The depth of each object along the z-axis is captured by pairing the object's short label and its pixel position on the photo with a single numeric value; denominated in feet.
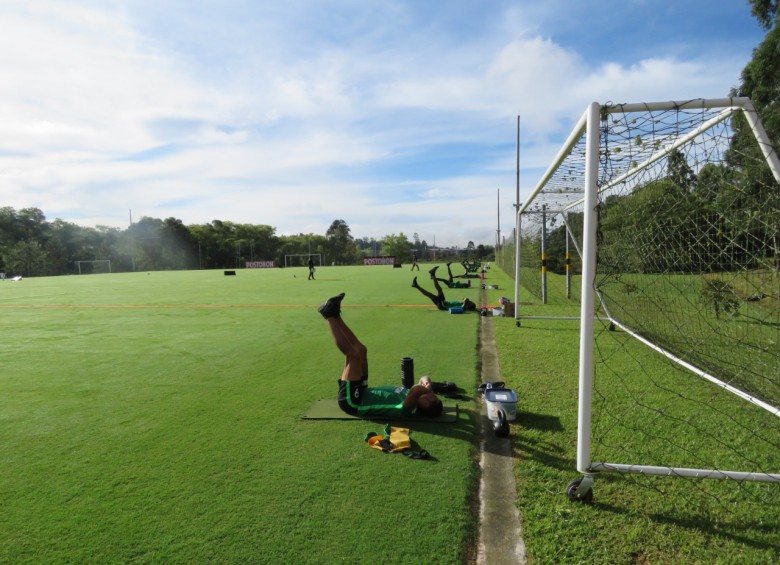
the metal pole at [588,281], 9.86
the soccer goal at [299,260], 257.63
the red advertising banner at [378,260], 250.37
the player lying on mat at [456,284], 62.11
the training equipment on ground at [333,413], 14.35
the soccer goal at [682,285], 10.13
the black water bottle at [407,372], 16.83
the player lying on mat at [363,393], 14.16
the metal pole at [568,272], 40.05
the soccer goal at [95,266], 210.30
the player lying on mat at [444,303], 38.27
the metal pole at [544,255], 37.91
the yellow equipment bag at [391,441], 11.94
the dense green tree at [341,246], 285.43
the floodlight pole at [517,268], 31.07
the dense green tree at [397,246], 313.22
